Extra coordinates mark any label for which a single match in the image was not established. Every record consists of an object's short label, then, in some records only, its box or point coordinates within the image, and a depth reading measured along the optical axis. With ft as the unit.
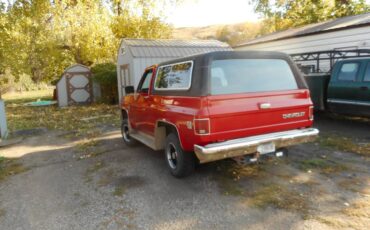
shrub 60.08
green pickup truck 26.99
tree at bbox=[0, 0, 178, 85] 59.26
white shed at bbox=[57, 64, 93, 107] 61.67
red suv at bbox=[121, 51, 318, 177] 14.55
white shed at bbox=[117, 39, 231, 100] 49.75
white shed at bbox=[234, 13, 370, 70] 38.73
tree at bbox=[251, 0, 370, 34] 85.51
